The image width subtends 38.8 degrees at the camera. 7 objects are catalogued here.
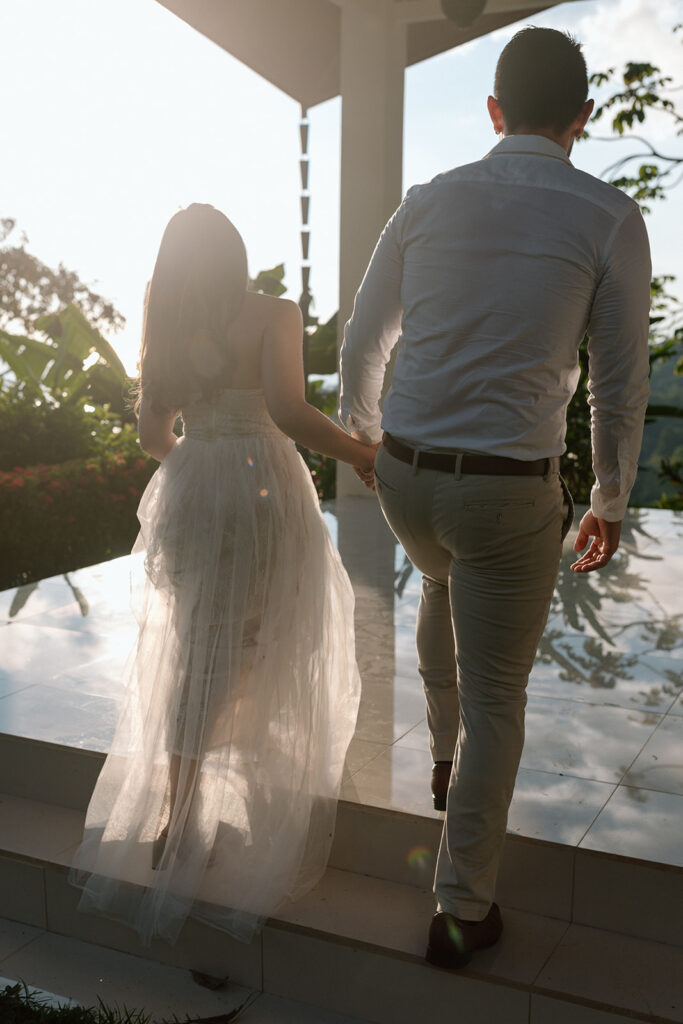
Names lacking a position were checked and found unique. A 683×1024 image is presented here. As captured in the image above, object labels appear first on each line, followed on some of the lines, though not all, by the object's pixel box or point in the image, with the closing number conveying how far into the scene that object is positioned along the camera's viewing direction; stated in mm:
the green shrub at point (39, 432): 7629
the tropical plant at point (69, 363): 8305
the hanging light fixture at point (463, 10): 5160
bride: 2172
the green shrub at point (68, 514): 6688
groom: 1679
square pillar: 7270
